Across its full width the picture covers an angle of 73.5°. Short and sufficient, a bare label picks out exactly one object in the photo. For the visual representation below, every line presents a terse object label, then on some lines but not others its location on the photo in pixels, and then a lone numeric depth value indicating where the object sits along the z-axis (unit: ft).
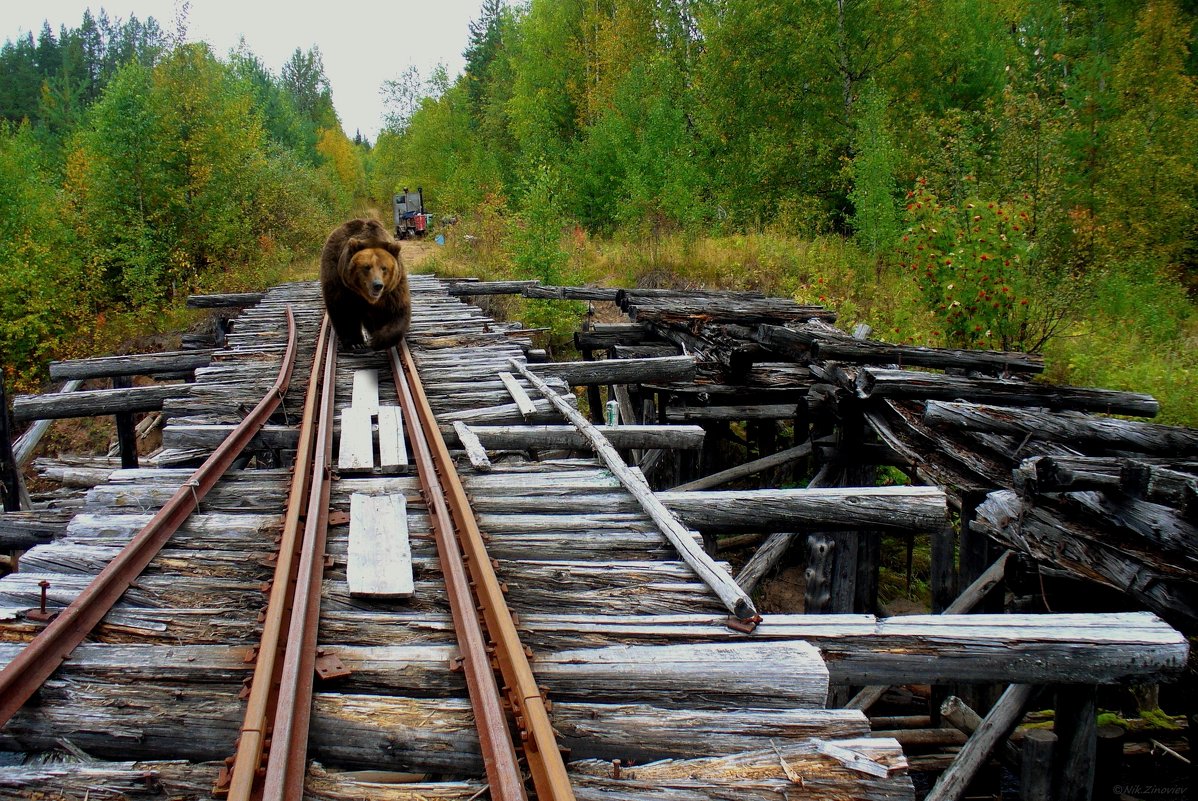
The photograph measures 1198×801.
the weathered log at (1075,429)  12.97
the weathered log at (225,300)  45.60
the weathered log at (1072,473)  10.28
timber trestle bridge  7.55
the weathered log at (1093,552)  10.20
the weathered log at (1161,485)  9.16
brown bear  27.12
